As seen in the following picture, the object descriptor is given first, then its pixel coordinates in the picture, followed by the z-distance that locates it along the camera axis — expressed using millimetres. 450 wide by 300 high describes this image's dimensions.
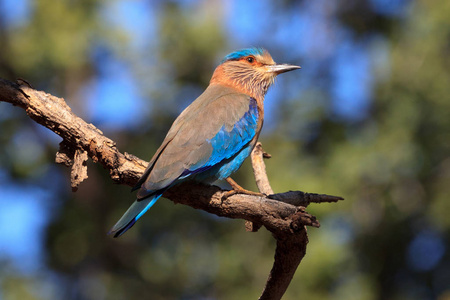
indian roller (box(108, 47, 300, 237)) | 7855
